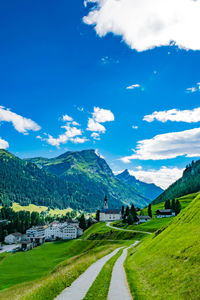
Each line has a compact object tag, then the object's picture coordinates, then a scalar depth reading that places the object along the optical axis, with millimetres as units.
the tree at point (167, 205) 169438
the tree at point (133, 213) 150175
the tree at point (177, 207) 143838
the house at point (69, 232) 175225
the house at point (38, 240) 167475
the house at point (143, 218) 152900
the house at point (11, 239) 188625
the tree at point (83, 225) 197625
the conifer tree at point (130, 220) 140775
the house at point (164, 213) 160125
